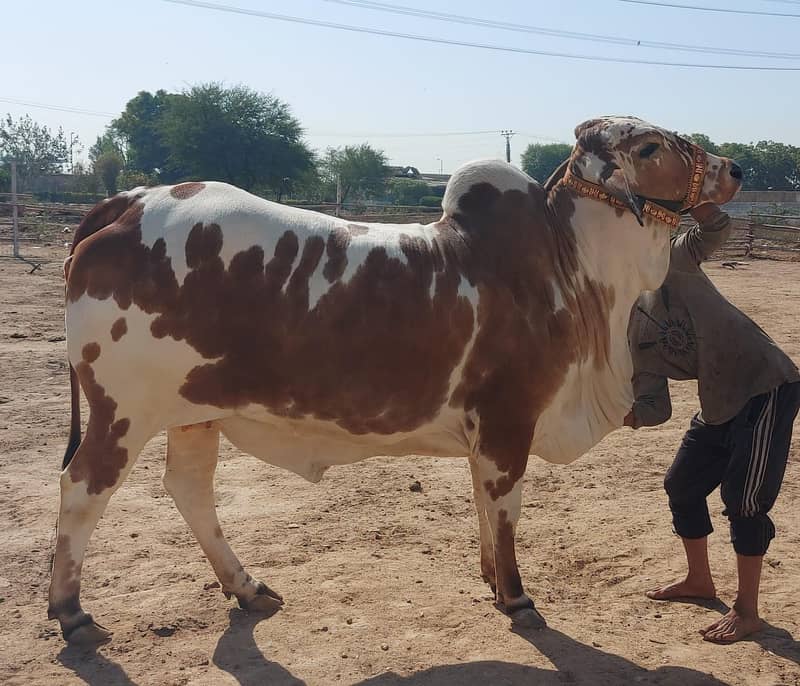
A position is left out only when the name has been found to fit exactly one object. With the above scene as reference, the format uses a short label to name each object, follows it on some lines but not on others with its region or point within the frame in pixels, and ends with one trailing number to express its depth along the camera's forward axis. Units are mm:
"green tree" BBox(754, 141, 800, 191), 56938
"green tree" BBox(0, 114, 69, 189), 66375
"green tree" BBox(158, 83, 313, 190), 38906
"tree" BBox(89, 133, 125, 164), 70312
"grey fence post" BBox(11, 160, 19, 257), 18681
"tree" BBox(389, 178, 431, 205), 52656
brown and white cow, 3787
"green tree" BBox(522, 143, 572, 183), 61125
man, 3906
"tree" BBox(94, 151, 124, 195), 45000
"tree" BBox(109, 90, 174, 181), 55656
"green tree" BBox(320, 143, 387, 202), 57375
